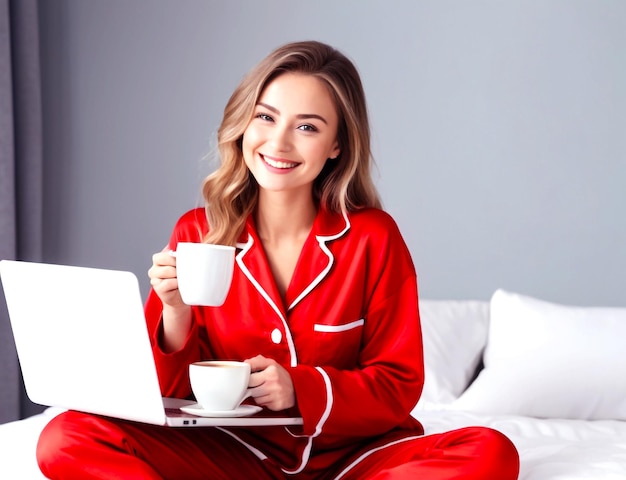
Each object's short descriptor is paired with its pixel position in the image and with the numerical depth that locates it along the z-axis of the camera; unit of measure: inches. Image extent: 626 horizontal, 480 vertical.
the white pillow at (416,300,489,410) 101.6
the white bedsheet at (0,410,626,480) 63.9
